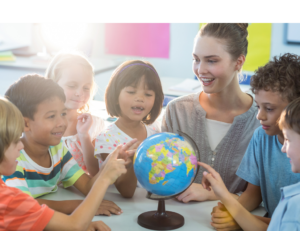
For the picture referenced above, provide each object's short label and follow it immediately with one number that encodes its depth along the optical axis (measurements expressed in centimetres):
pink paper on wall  467
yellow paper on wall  412
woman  182
